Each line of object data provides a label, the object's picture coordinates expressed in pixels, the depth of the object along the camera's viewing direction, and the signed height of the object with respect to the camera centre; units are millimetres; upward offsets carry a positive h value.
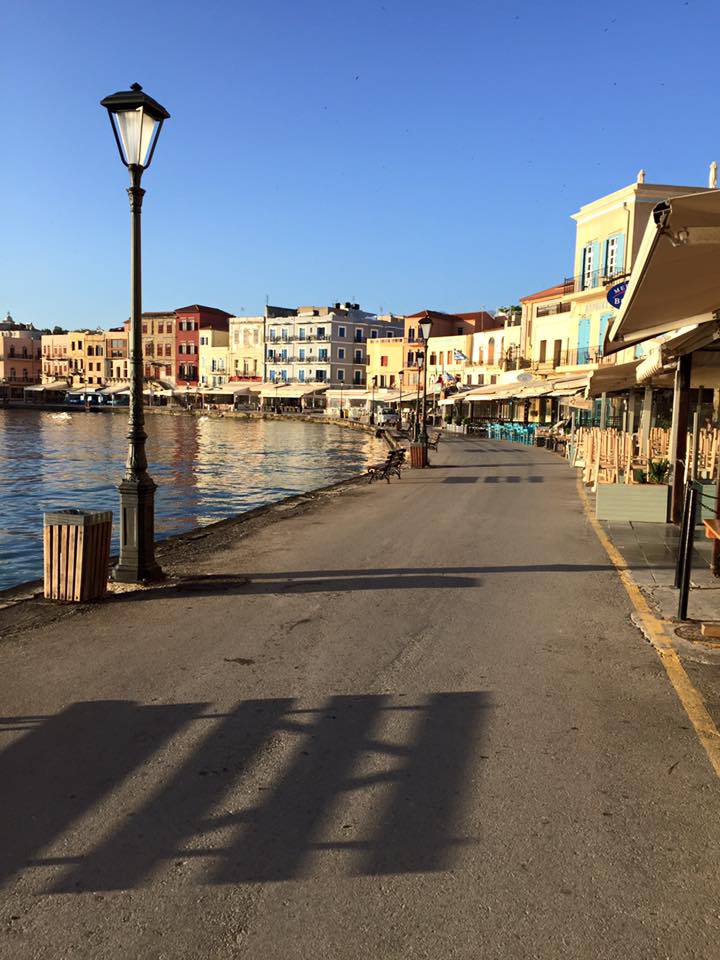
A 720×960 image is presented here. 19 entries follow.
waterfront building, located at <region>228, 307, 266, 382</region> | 92125 +6217
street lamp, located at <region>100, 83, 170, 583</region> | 7086 +225
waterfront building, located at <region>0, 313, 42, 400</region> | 110500 +4388
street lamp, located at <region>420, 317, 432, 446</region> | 23831 +2455
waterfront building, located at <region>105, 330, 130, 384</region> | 103000 +5345
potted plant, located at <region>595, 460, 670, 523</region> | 11227 -1332
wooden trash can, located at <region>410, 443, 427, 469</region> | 22359 -1494
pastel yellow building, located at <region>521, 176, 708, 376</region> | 30359 +5949
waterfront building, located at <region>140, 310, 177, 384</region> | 98688 +6925
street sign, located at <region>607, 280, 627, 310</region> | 14233 +2279
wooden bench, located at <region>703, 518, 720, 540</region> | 6582 -999
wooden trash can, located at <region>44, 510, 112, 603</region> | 6668 -1421
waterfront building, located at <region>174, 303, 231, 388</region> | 97062 +7682
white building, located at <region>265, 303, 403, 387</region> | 87000 +6820
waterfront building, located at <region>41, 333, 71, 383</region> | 107125 +5040
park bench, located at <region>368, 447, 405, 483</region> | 19062 -1647
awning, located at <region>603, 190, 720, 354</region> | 3953 +1008
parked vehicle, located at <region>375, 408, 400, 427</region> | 62719 -1209
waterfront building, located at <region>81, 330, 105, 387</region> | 103812 +4912
